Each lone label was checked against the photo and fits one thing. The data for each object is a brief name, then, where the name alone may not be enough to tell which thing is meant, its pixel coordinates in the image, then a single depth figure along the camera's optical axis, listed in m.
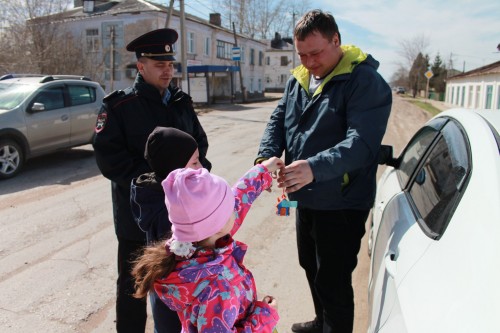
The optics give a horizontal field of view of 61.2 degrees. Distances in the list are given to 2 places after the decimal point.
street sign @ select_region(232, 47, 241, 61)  35.22
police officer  2.39
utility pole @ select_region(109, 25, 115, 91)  19.75
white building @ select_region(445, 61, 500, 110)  28.86
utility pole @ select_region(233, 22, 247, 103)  36.96
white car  1.26
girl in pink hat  1.47
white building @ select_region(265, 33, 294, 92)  65.81
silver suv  7.63
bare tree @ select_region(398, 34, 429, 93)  71.18
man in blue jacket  2.21
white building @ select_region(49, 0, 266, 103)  28.74
